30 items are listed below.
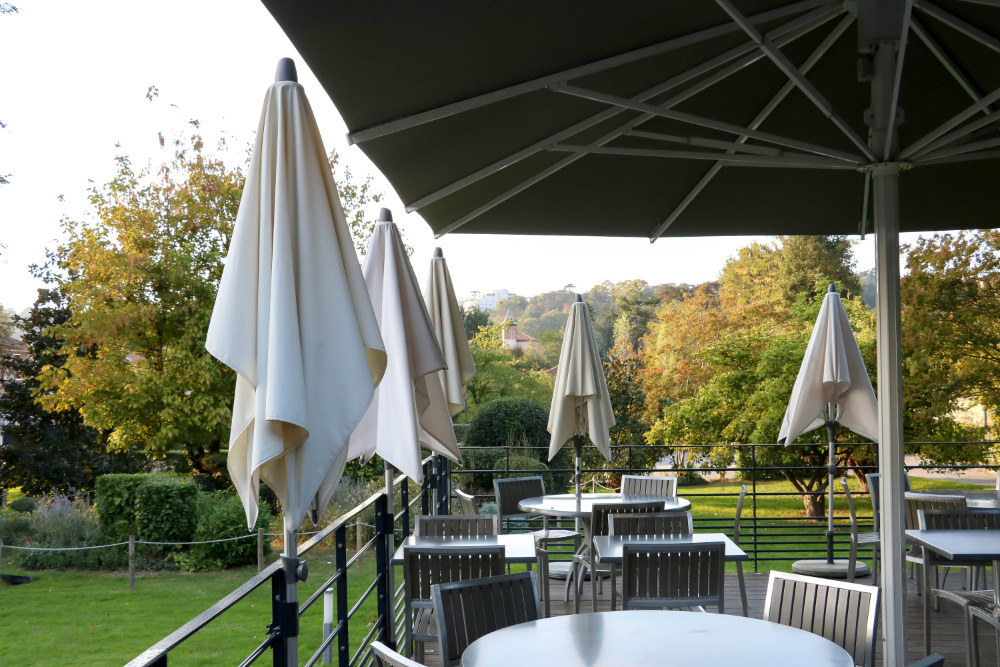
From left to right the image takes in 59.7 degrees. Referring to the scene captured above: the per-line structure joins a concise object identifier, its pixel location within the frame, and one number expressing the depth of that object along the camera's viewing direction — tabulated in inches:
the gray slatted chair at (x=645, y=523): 182.4
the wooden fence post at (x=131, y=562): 434.2
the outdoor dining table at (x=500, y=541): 168.0
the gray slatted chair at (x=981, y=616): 141.8
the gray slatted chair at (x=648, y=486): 257.4
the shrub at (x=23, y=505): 625.6
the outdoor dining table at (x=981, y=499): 235.8
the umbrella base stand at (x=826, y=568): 263.0
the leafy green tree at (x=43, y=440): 717.9
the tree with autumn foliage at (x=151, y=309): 652.1
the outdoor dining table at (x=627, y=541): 162.1
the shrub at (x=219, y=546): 518.3
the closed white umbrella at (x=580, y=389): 249.0
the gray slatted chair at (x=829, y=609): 111.2
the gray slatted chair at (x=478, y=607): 112.3
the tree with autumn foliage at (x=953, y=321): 501.7
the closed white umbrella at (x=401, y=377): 136.7
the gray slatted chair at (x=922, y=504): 213.9
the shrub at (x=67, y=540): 527.5
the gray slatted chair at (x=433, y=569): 145.9
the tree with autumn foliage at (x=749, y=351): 553.0
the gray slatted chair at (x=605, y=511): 199.9
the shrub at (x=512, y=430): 549.3
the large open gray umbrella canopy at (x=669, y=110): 105.7
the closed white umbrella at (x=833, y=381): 241.6
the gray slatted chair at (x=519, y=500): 252.5
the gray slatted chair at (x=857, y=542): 240.1
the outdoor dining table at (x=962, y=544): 150.2
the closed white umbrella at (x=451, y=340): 201.8
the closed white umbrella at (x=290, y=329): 81.4
